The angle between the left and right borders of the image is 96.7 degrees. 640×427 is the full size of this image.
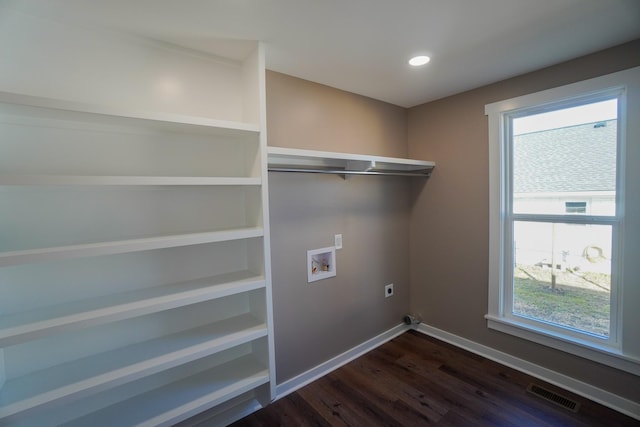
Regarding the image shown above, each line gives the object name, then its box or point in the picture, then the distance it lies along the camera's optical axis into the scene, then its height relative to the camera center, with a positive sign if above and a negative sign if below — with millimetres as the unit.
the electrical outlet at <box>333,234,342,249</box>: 2490 -312
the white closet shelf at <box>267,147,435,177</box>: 1860 +336
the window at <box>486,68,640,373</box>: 1931 -117
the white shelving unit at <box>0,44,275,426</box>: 1273 -304
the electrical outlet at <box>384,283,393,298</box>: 2935 -895
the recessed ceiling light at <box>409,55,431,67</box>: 1927 +995
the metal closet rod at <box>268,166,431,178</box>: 1925 +272
